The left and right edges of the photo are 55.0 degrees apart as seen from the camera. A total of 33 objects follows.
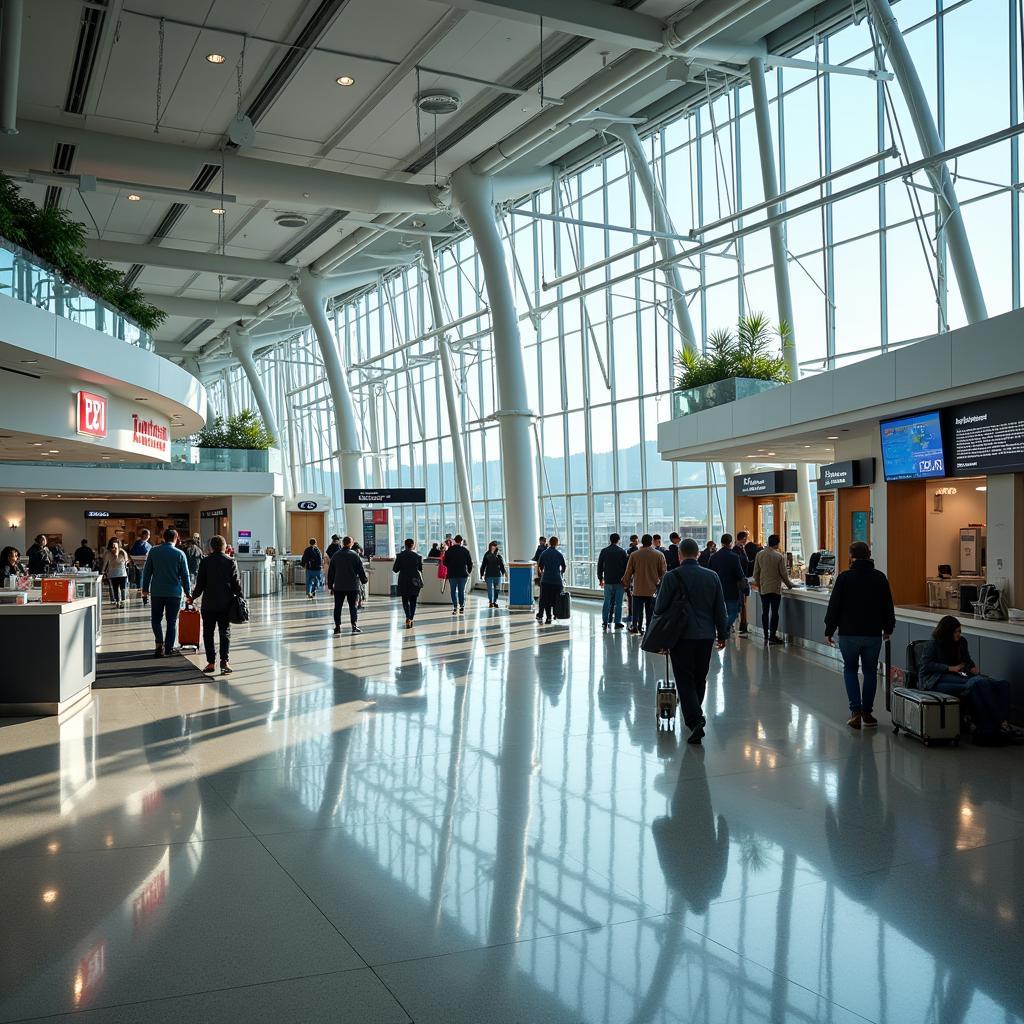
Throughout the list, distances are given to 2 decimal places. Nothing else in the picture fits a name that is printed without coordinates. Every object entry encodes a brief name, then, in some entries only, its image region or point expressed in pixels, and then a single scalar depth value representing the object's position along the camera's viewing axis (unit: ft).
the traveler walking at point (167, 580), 43.04
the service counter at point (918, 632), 27.73
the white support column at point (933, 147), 45.96
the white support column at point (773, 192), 54.29
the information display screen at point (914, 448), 35.42
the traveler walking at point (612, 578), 53.42
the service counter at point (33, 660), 29.71
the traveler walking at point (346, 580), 53.62
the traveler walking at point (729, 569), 45.91
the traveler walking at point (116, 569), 76.23
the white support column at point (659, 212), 67.05
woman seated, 25.31
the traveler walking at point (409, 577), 56.44
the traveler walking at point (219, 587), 38.50
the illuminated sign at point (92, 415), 50.65
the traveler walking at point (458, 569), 65.67
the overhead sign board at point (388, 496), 90.58
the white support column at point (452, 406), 87.66
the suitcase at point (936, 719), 24.85
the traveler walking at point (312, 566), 83.25
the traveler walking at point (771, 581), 46.09
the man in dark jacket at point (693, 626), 25.73
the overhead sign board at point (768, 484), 56.03
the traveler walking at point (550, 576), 57.82
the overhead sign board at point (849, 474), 41.98
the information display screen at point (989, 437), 30.99
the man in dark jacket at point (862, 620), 27.43
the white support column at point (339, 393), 96.84
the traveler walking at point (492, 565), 67.56
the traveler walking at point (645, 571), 47.85
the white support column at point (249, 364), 127.24
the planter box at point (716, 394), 50.42
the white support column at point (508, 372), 68.03
